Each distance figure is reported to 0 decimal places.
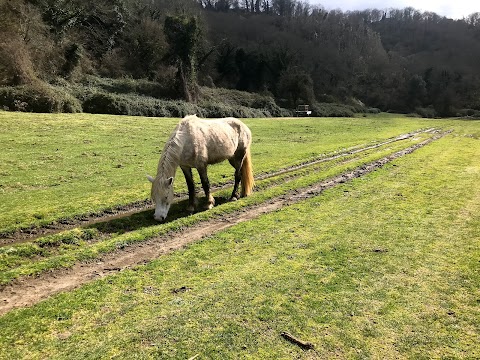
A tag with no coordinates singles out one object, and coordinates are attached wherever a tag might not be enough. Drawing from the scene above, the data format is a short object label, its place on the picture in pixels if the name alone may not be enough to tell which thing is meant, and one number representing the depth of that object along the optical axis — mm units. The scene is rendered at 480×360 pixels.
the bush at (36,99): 23766
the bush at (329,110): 55969
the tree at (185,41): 43719
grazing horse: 9195
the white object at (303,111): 53156
